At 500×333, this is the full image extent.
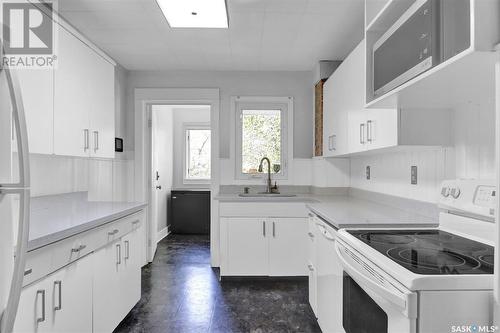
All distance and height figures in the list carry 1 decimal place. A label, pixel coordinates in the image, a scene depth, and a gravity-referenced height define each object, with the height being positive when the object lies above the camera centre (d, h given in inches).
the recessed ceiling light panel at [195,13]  86.0 +42.2
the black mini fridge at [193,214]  217.3 -32.0
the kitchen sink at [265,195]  133.0 -12.3
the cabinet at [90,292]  52.7 -25.1
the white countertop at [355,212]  69.4 -12.1
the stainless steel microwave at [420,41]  41.0 +18.1
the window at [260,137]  152.9 +13.2
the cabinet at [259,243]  128.3 -30.0
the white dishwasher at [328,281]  70.2 -27.0
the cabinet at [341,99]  89.1 +20.8
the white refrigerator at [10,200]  37.1 -4.1
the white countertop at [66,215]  55.0 -11.1
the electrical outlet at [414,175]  84.2 -2.4
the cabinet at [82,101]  80.2 +17.4
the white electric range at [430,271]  34.8 -12.3
